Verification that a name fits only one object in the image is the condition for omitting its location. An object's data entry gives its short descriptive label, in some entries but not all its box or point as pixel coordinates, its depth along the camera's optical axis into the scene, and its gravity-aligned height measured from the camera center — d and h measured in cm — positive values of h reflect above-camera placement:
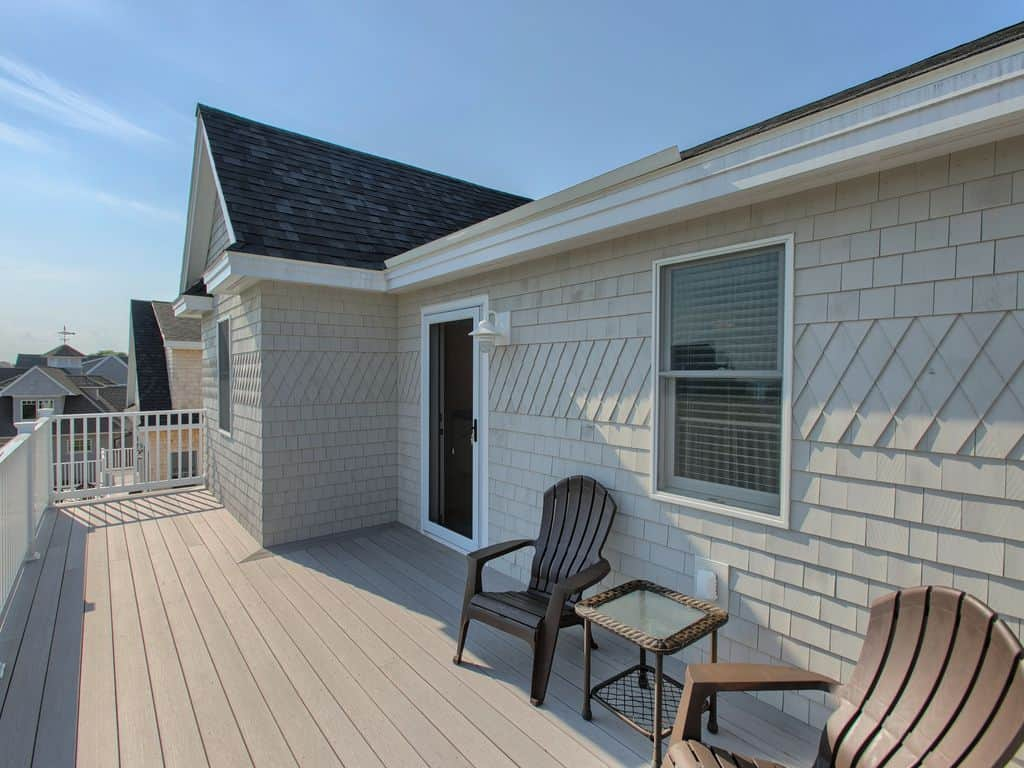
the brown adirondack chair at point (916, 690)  137 -94
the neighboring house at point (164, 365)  1165 +23
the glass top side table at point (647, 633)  209 -108
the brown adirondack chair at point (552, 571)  255 -112
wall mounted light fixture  409 +35
